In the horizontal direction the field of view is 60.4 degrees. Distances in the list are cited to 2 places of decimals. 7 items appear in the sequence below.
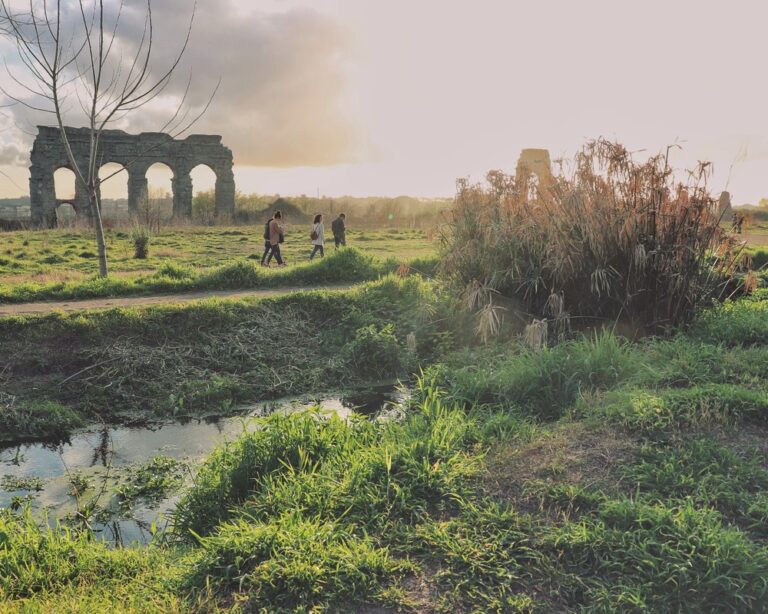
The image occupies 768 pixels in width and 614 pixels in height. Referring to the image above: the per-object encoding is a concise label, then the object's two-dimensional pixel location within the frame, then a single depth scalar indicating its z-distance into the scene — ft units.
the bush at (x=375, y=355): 27.22
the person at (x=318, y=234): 51.80
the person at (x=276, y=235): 47.98
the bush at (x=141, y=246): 54.34
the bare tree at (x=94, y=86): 34.78
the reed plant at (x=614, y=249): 24.71
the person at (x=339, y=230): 59.47
